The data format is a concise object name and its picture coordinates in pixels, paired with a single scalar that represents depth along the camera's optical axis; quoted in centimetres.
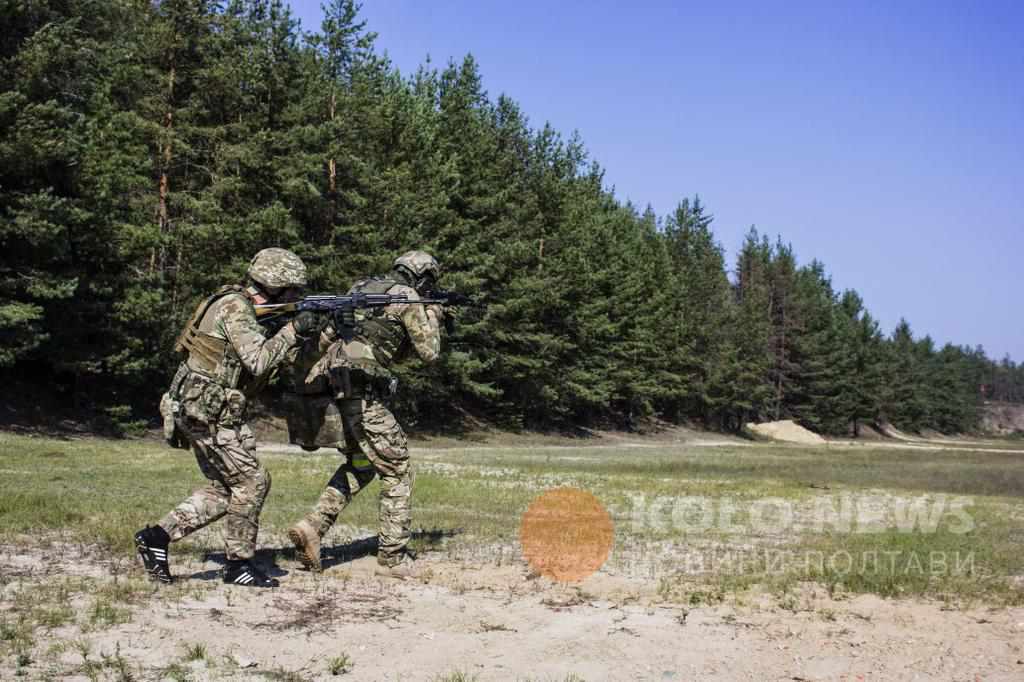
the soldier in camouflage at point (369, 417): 845
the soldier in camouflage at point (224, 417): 750
